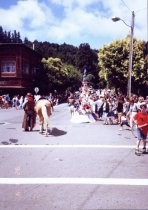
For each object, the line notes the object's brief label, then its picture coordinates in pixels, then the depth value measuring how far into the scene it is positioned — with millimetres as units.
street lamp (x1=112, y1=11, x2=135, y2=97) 25416
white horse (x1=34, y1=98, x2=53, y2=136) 16000
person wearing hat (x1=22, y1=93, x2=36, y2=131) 17375
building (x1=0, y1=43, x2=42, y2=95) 52250
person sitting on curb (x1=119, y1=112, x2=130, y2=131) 17883
